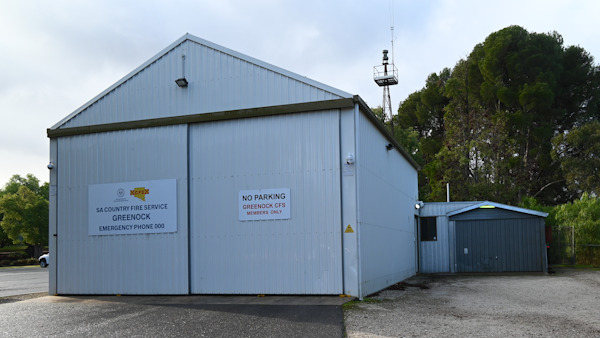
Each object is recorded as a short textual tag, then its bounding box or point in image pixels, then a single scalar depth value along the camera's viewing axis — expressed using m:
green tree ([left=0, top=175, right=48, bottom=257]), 42.88
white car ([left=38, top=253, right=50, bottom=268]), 32.62
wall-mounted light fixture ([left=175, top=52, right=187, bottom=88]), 12.80
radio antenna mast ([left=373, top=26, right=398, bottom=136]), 35.06
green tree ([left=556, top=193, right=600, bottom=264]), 22.48
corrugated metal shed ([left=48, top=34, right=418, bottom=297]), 11.41
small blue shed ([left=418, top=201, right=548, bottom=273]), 19.44
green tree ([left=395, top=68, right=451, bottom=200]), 42.44
